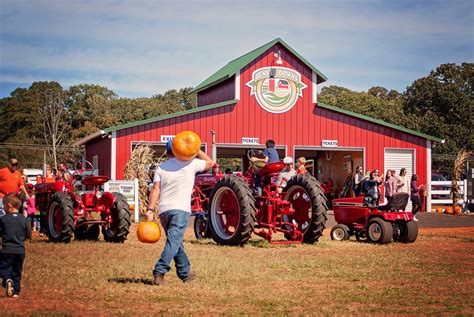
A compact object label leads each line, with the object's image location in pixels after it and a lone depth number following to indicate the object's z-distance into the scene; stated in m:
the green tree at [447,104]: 53.59
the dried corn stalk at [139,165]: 23.52
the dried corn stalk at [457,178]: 28.36
